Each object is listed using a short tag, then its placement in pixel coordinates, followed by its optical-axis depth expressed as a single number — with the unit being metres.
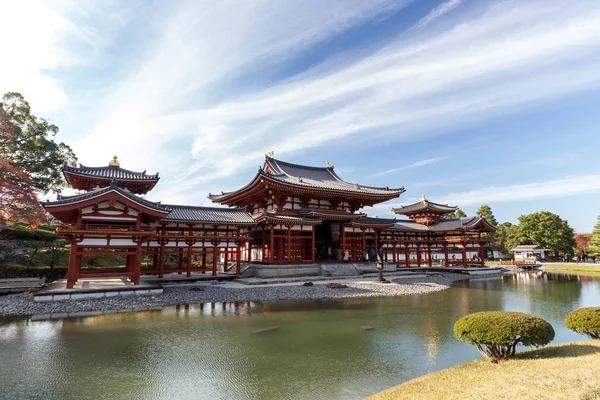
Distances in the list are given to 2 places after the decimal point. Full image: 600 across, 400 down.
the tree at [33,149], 25.34
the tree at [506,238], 61.47
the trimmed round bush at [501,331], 6.74
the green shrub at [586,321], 8.03
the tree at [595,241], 49.09
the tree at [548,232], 56.44
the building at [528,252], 56.85
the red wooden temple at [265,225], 17.62
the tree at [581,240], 72.31
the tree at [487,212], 66.08
